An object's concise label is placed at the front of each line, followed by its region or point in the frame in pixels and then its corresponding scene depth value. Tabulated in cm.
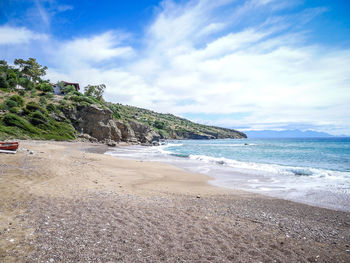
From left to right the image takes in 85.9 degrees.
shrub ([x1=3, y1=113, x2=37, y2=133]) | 2891
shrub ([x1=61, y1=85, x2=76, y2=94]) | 6251
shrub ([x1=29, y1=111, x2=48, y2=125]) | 3341
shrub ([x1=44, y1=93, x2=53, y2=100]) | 4528
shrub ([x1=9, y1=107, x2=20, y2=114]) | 3194
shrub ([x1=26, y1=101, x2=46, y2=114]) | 3504
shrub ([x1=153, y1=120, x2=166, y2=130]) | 12399
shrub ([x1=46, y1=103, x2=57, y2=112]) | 3956
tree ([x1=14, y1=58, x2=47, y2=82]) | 6244
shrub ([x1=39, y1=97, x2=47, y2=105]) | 3965
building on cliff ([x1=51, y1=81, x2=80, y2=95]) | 6362
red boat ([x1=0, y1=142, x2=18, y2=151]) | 1380
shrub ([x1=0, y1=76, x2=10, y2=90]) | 4194
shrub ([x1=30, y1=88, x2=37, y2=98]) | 4249
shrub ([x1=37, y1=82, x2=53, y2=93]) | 5169
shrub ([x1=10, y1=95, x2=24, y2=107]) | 3449
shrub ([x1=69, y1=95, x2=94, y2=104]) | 4858
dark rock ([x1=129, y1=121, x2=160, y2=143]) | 6967
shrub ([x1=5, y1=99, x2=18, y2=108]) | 3262
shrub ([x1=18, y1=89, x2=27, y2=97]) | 4084
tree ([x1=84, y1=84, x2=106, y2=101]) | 7500
